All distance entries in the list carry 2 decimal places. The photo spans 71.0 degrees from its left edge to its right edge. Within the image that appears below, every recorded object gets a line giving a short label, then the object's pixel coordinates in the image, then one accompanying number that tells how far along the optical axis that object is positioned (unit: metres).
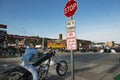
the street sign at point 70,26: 2.68
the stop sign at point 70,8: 2.62
